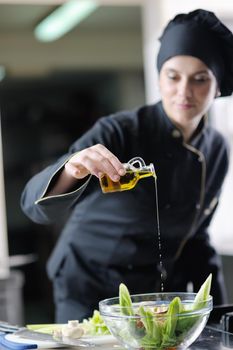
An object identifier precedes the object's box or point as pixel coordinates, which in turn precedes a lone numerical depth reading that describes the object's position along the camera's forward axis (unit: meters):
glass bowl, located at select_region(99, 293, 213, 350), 1.27
